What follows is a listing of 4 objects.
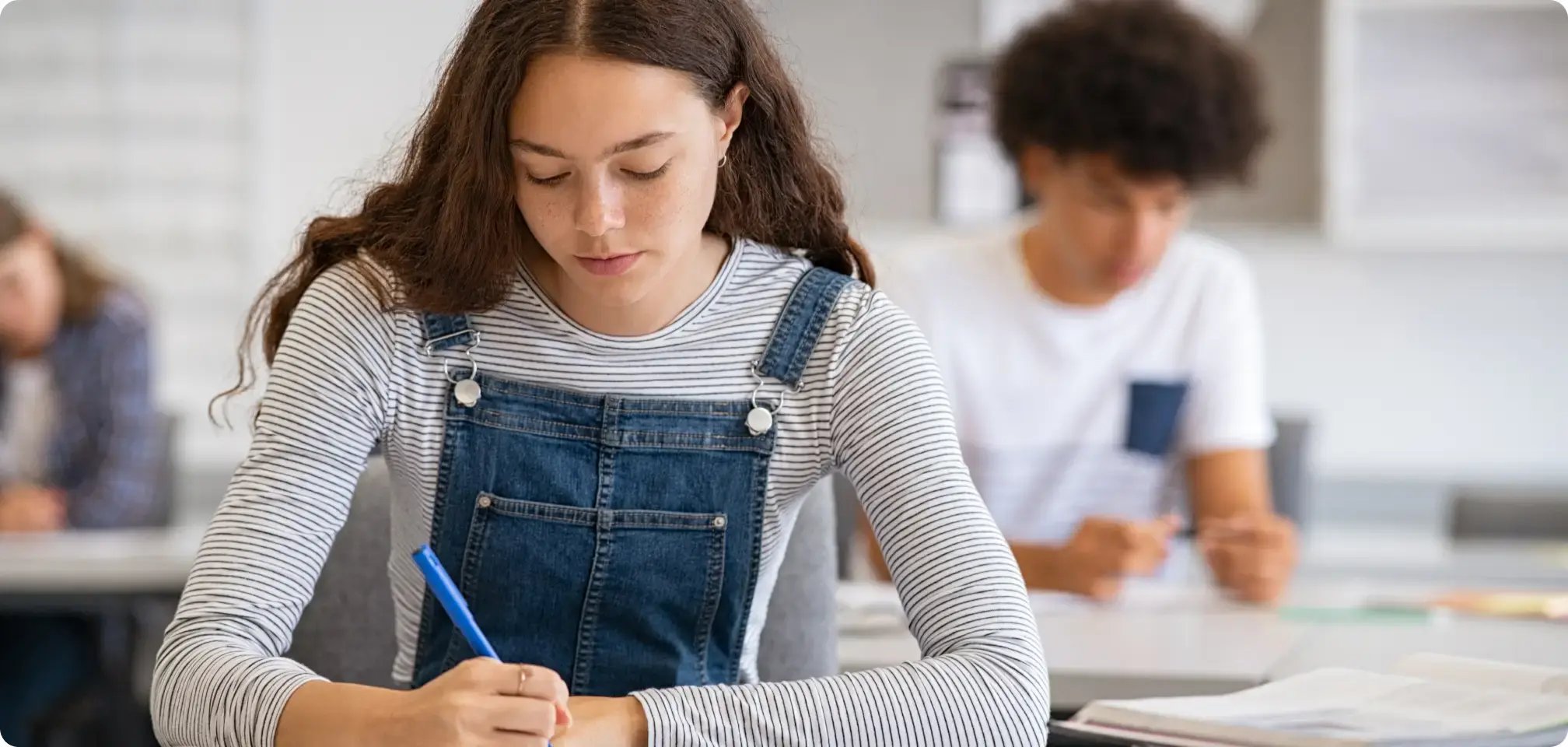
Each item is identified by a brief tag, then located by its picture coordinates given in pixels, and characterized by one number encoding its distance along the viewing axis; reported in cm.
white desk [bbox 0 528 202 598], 315
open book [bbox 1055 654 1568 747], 198
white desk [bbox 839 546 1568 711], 226
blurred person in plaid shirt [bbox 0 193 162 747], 394
